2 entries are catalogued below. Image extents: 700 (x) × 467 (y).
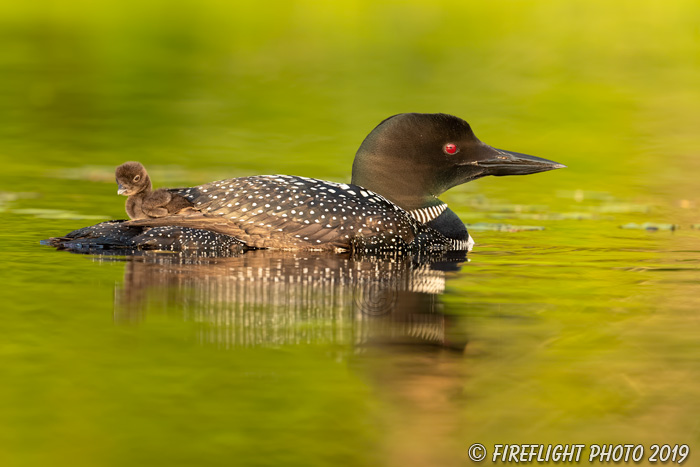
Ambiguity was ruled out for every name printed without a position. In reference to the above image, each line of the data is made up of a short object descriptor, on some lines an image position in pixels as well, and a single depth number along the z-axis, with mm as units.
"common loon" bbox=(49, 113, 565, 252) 14617
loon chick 14805
